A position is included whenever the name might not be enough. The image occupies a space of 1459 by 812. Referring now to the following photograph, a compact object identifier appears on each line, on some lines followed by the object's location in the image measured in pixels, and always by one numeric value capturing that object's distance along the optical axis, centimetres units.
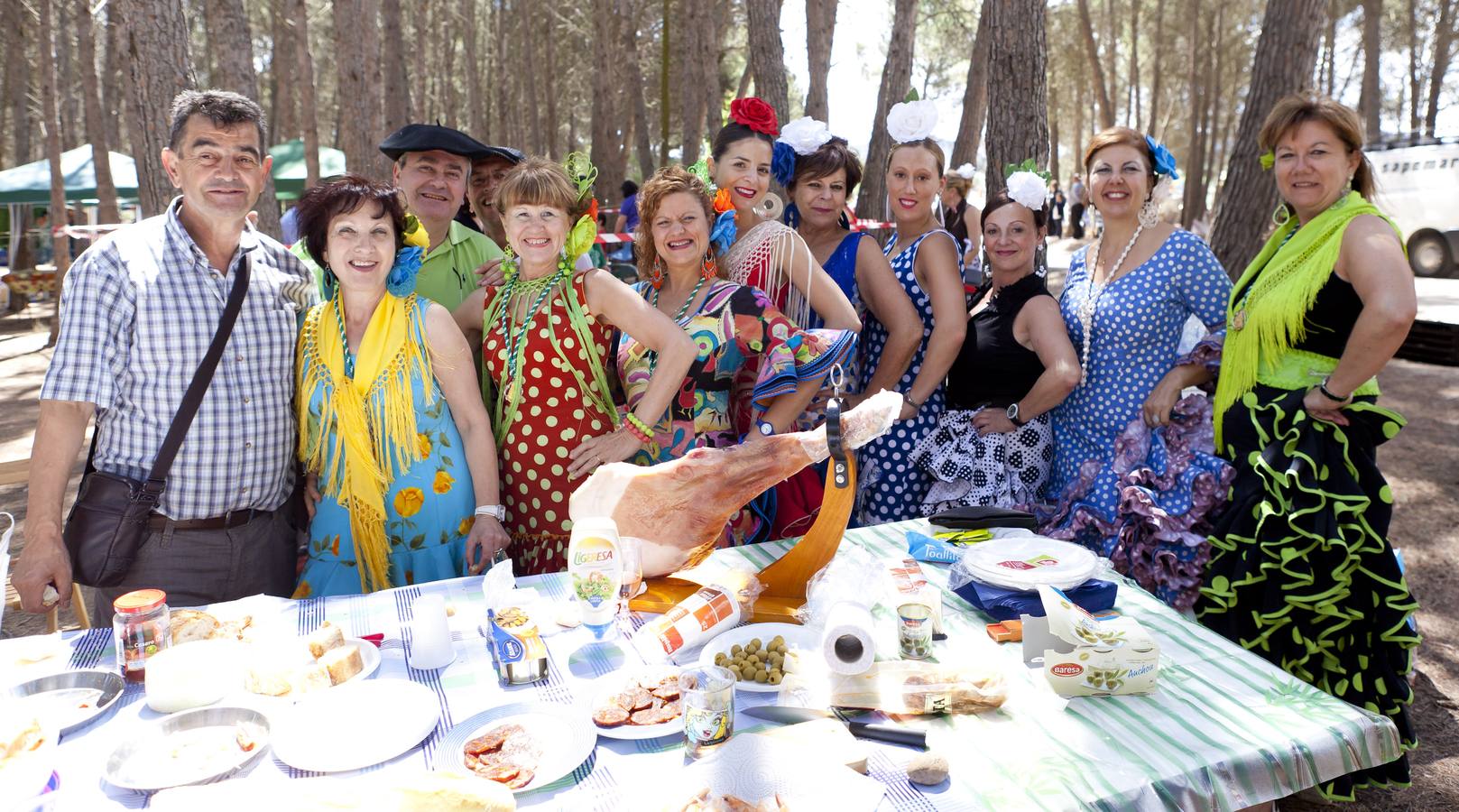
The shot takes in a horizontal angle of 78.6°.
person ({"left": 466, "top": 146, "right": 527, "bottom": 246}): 429
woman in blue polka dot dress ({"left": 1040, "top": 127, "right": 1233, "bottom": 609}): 294
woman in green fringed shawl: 270
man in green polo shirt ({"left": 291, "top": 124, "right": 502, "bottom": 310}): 375
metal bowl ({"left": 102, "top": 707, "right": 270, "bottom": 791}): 151
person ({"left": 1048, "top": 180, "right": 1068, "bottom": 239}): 2190
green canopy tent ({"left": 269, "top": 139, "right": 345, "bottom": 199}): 1734
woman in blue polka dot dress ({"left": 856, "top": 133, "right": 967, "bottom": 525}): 340
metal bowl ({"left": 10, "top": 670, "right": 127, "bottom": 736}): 172
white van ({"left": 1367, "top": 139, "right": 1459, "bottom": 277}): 1372
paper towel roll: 176
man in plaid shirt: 243
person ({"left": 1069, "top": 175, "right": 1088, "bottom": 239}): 2306
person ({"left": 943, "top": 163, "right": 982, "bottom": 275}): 668
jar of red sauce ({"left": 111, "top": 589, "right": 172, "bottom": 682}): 185
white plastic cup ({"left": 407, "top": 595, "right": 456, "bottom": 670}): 192
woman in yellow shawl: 262
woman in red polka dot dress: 280
